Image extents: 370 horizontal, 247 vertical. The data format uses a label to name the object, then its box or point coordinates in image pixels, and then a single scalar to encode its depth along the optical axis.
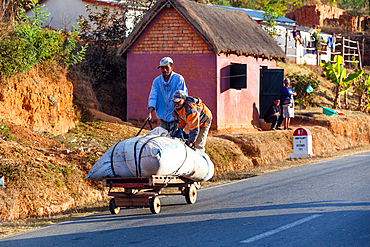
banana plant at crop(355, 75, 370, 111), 32.19
